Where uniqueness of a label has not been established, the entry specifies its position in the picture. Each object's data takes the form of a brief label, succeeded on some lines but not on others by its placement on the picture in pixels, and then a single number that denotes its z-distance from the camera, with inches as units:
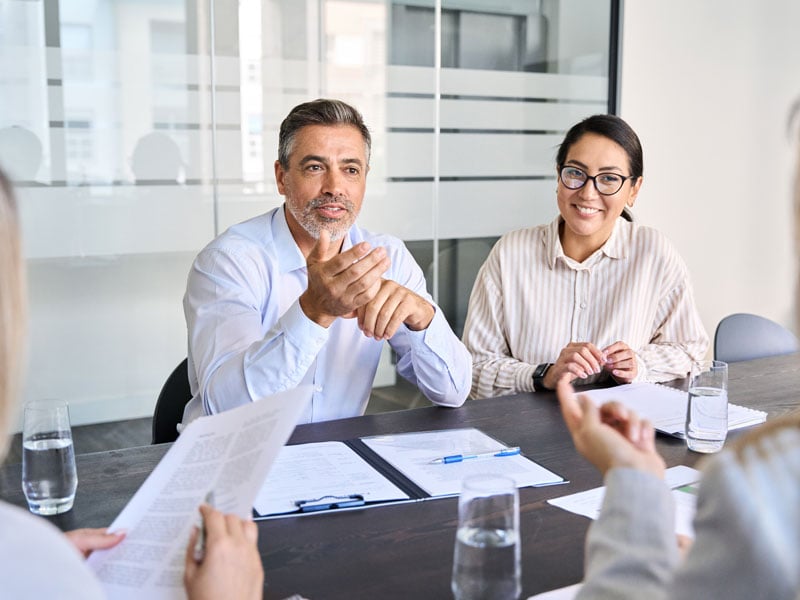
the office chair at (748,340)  123.7
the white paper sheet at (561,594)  47.4
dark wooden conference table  49.9
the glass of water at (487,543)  45.3
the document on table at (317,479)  60.7
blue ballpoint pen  68.8
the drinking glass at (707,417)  72.7
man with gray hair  79.7
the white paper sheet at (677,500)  57.3
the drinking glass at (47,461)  58.5
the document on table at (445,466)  65.0
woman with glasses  107.7
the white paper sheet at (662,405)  80.3
